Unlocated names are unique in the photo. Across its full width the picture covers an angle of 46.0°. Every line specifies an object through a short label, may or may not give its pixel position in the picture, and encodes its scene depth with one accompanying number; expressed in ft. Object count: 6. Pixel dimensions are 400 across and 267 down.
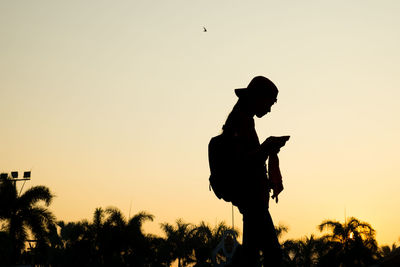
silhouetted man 11.51
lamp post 119.44
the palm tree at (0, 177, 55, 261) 111.96
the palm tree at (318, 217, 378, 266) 149.28
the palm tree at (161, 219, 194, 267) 166.91
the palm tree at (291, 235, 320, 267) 156.87
